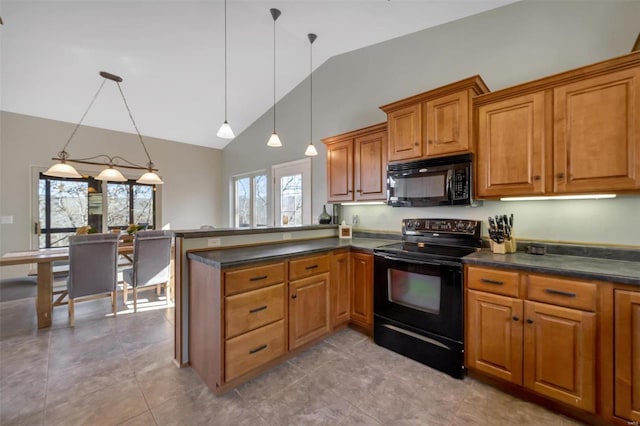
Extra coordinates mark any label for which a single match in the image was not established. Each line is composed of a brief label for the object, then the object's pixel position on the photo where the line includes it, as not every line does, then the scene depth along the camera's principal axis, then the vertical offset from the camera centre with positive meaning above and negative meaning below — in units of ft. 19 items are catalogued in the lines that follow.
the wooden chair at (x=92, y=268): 9.16 -2.13
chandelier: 9.95 +3.15
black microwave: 7.16 +0.90
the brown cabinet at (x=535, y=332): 4.91 -2.66
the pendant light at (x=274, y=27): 9.36 +7.59
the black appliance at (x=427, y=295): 6.44 -2.40
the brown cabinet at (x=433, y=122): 7.07 +2.77
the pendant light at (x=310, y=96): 12.62 +6.31
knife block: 6.92 -1.01
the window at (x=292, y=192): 13.69 +1.13
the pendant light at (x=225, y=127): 8.10 +2.76
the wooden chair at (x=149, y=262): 10.39 -2.15
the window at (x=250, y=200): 17.26 +0.91
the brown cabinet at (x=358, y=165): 9.34 +1.89
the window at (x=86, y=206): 14.84 +0.43
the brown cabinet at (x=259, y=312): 5.73 -2.69
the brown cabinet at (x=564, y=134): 5.20 +1.83
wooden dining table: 8.85 -2.38
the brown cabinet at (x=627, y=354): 4.48 -2.63
